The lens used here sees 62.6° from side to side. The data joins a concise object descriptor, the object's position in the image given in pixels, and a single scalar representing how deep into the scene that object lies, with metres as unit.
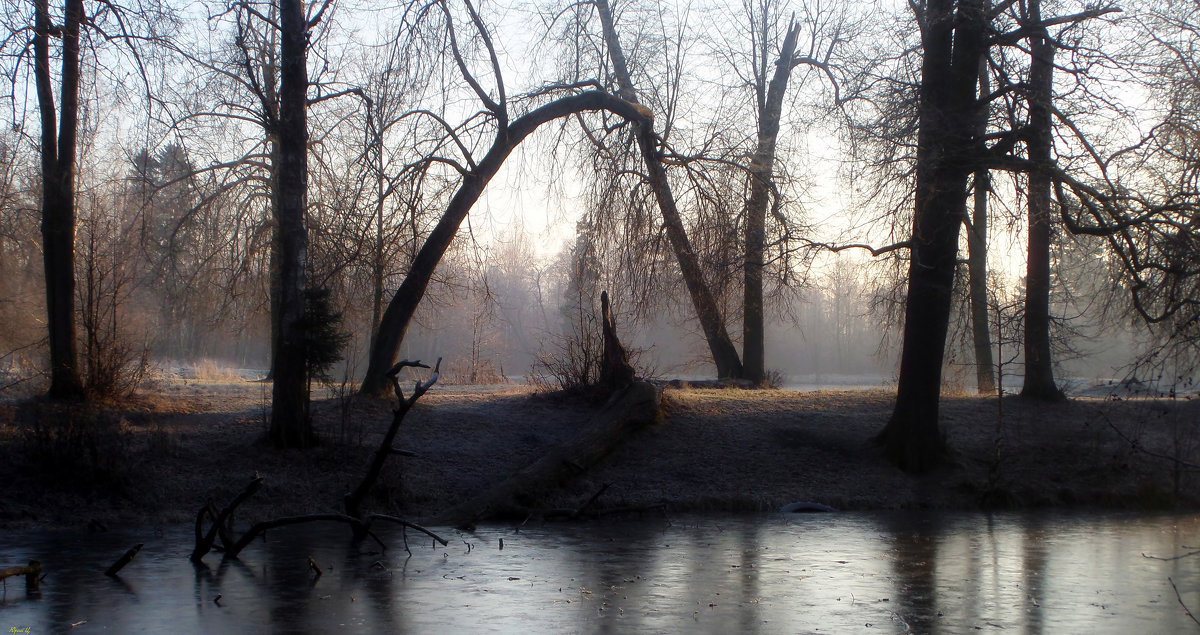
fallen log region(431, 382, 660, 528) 13.20
